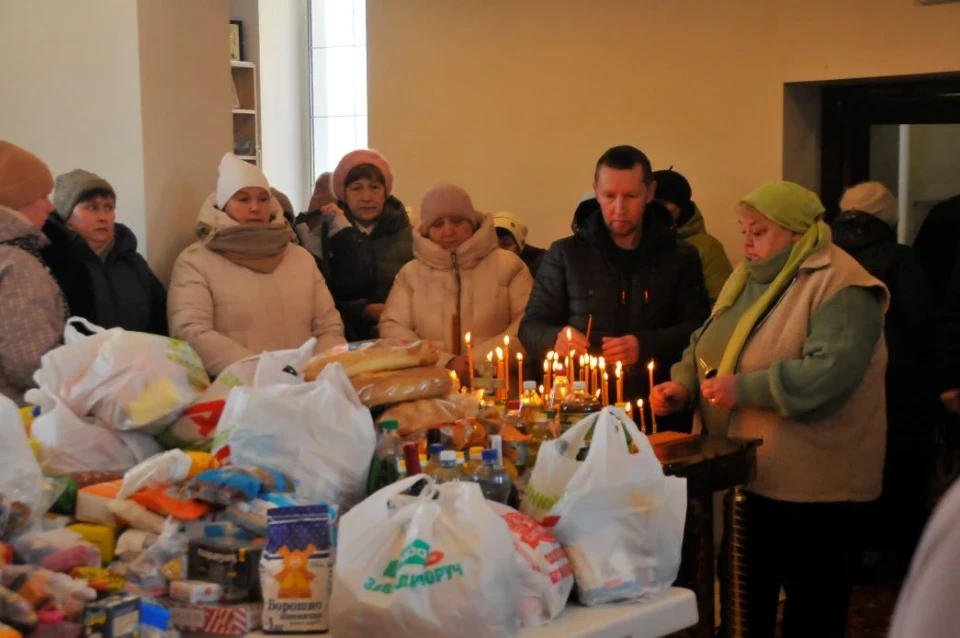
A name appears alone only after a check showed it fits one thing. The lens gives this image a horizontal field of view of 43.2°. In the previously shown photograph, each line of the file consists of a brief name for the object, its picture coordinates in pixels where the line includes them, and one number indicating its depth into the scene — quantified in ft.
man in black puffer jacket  12.42
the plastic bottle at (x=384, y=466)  8.23
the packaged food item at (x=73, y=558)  6.86
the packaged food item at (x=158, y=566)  7.02
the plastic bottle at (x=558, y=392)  10.24
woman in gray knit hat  12.30
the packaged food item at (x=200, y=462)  7.82
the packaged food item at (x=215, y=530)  7.26
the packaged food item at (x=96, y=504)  7.59
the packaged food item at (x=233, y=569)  6.98
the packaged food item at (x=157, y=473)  7.60
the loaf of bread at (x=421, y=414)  9.11
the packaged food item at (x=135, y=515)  7.32
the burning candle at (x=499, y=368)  11.04
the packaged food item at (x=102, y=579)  6.63
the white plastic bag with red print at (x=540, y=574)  6.99
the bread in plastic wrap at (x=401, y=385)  9.23
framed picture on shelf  27.76
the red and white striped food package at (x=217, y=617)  6.84
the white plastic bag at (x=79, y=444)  8.71
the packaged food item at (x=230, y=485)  7.41
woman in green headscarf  10.77
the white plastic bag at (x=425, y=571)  6.37
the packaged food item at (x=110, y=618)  6.13
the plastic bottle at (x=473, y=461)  8.02
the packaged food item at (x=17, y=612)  6.09
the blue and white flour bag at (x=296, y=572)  6.76
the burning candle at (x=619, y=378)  10.99
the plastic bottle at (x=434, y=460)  7.98
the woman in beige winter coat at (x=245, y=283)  12.77
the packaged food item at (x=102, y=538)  7.40
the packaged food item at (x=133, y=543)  7.22
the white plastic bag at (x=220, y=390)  9.11
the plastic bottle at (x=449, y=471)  7.56
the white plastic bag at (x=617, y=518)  7.34
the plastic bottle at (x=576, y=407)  9.89
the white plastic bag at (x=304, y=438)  8.05
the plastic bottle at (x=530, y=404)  9.71
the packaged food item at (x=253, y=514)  7.30
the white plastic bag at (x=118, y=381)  8.94
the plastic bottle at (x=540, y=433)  9.09
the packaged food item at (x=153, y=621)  6.41
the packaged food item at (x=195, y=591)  6.89
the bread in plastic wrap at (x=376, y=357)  9.52
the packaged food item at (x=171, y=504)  7.32
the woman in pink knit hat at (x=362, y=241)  15.03
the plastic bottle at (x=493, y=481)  7.94
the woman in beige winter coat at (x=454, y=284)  13.80
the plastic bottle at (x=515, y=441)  8.87
